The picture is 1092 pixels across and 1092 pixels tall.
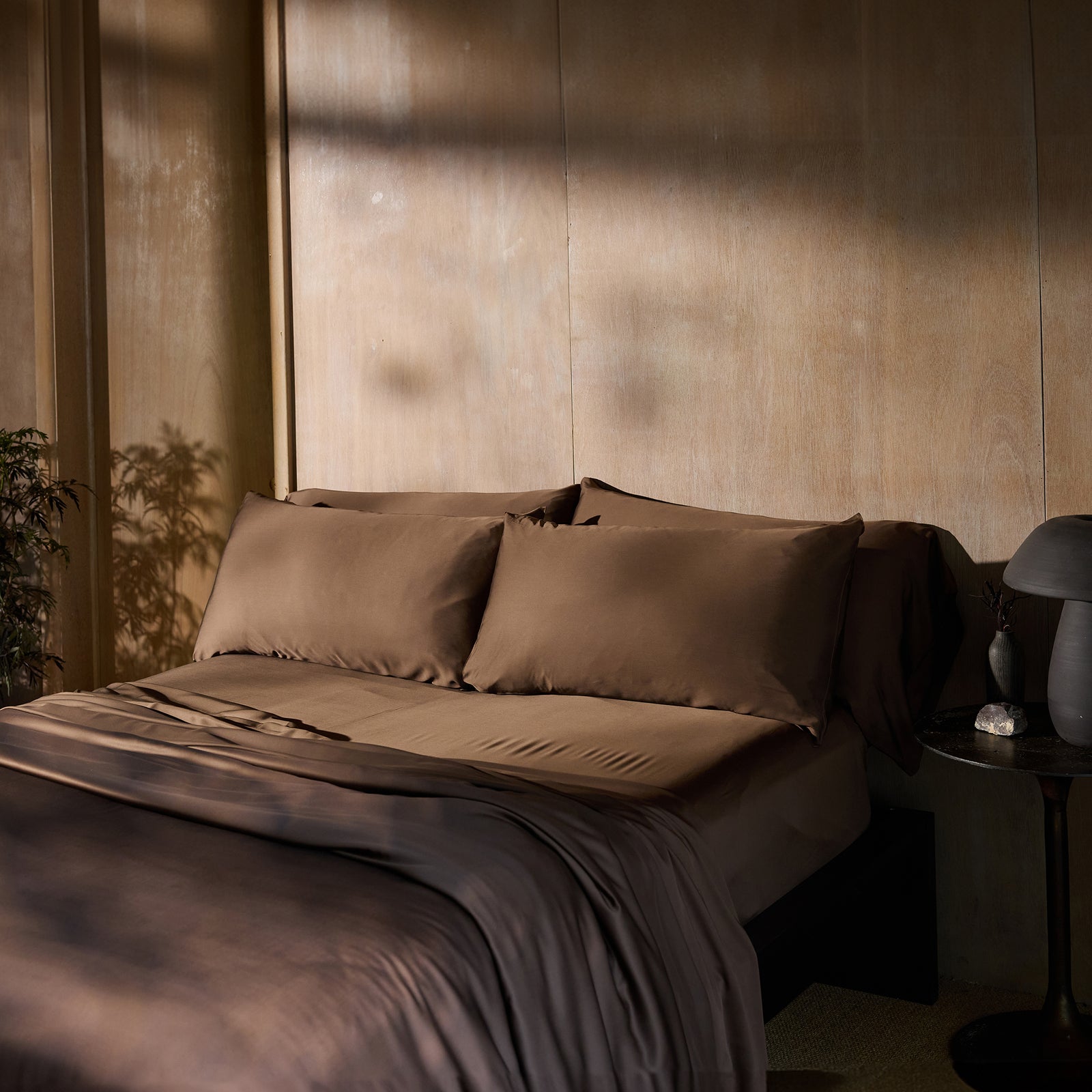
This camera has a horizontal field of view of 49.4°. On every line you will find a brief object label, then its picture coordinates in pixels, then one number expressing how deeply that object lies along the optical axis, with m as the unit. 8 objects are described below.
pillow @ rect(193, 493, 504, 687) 2.91
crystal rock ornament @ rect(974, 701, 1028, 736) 2.37
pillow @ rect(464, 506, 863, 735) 2.45
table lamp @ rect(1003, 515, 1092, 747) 2.12
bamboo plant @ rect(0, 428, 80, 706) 3.45
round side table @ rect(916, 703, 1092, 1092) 2.25
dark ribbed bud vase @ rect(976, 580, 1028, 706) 2.48
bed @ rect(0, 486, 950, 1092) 1.33
